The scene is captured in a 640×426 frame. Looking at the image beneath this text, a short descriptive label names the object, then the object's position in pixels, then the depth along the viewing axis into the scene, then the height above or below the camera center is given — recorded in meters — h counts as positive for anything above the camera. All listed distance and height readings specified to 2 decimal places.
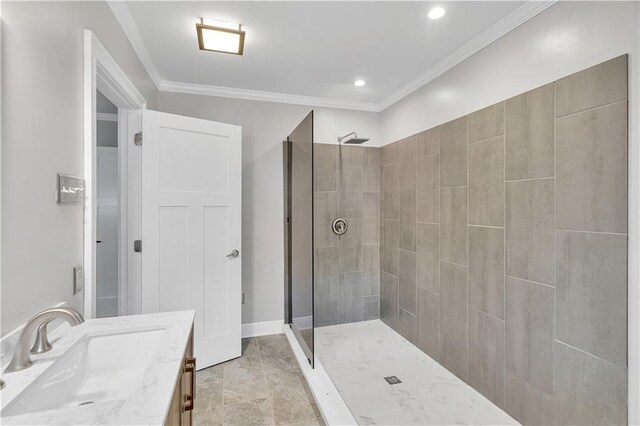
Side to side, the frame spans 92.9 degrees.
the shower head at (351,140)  2.97 +0.73
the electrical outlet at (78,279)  1.28 -0.29
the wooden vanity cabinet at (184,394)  0.93 -0.64
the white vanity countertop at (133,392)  0.69 -0.46
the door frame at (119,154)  1.37 +0.35
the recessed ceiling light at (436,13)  1.79 +1.20
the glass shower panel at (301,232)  2.46 -0.18
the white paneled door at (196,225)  2.24 -0.10
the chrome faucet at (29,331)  0.84 -0.33
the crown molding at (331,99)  1.75 +1.17
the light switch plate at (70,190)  1.17 +0.09
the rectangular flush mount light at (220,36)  1.92 +1.15
